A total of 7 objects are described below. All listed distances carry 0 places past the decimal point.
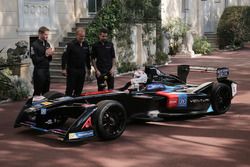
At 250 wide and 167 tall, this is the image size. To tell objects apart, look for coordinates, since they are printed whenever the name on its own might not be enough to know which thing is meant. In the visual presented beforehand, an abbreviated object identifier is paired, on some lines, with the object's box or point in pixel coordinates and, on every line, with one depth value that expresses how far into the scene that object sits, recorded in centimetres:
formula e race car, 704
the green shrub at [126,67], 1683
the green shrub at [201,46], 2472
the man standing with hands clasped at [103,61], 957
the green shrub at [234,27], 2730
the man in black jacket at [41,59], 919
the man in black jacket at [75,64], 908
